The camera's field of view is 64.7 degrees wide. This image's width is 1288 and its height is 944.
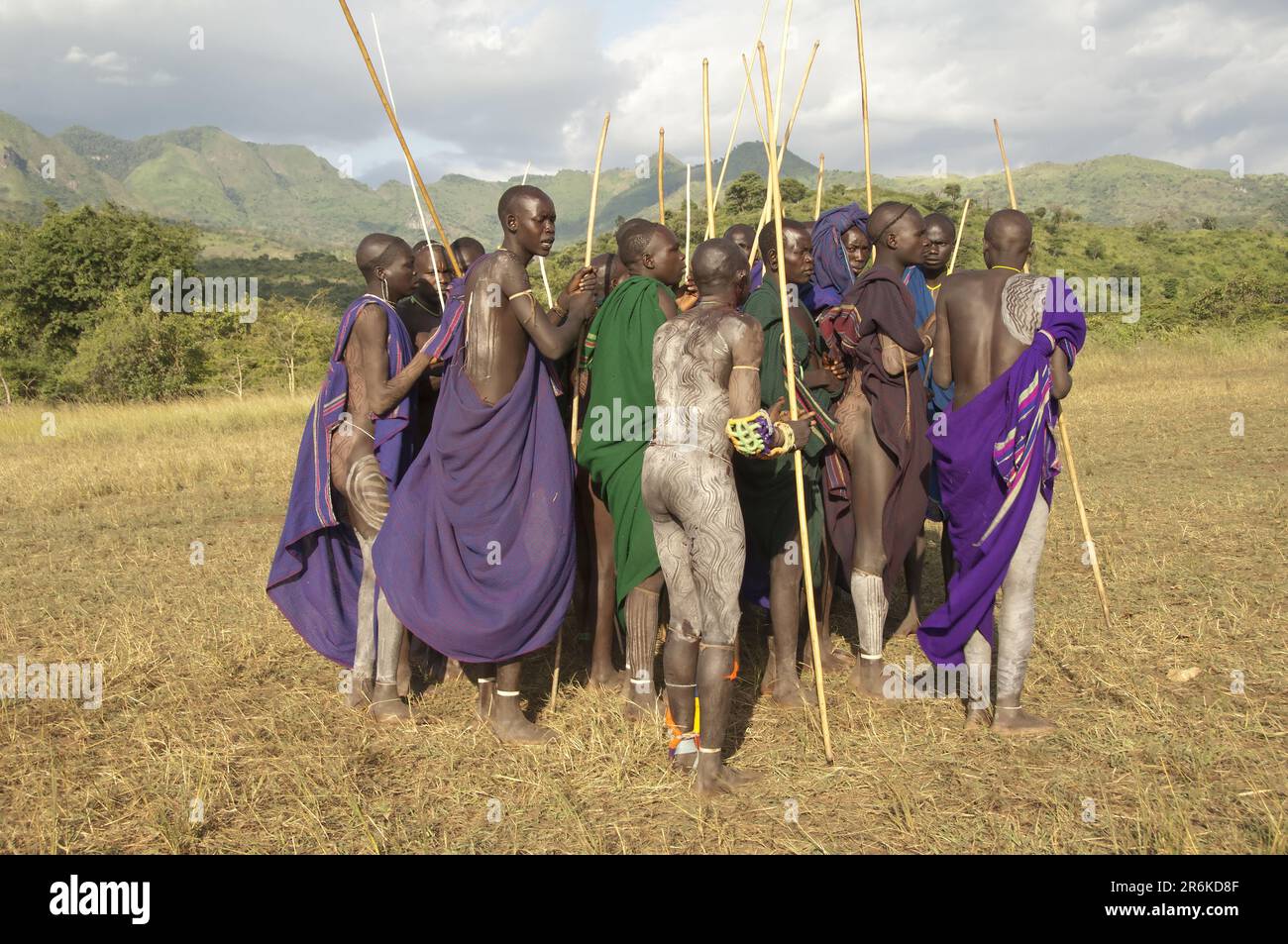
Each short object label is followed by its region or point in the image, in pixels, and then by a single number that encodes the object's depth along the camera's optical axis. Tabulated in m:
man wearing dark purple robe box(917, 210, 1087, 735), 4.33
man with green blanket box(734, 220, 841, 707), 5.03
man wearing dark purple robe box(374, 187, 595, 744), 4.45
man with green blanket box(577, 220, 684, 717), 4.73
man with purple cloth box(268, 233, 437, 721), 4.90
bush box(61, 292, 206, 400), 20.19
